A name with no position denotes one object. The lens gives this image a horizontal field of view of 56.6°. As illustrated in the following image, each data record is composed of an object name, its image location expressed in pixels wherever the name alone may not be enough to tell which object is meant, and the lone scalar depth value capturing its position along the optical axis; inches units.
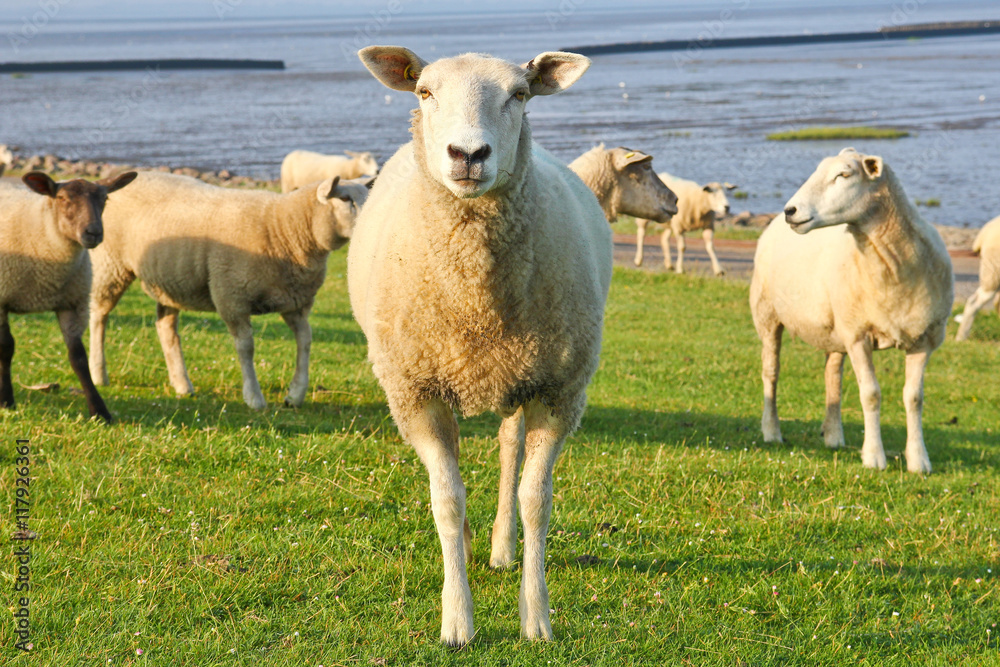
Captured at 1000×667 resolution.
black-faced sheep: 241.9
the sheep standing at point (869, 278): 264.4
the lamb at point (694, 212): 762.2
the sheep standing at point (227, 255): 287.9
